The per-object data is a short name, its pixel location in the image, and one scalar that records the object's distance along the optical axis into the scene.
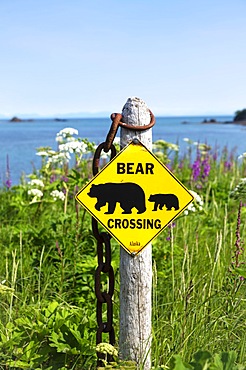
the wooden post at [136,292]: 2.75
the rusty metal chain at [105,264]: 2.75
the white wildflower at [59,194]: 5.05
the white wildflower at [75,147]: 4.62
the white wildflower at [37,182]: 5.46
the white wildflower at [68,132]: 5.16
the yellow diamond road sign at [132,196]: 2.69
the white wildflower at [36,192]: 5.32
